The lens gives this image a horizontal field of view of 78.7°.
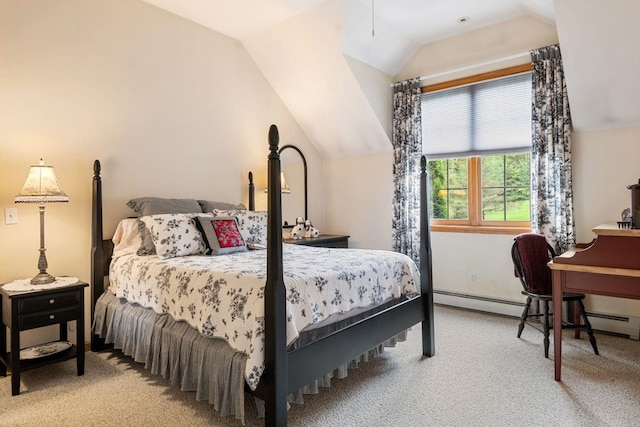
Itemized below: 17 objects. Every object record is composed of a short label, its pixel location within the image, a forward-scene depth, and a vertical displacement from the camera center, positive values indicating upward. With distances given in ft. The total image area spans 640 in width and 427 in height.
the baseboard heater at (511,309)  10.57 -3.09
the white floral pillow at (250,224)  11.12 -0.21
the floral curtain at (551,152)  11.18 +1.75
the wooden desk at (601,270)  7.46 -1.17
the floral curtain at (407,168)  14.25 +1.72
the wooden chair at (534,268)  9.91 -1.48
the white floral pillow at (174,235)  9.28 -0.42
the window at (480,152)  12.55 +2.05
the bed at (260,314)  5.80 -1.83
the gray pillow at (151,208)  9.73 +0.28
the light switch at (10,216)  8.88 +0.11
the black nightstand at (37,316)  7.68 -1.99
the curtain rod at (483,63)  12.06 +4.91
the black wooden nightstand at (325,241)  13.65 -0.92
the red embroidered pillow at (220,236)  9.82 -0.47
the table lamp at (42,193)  8.20 +0.59
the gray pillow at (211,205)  11.97 +0.38
